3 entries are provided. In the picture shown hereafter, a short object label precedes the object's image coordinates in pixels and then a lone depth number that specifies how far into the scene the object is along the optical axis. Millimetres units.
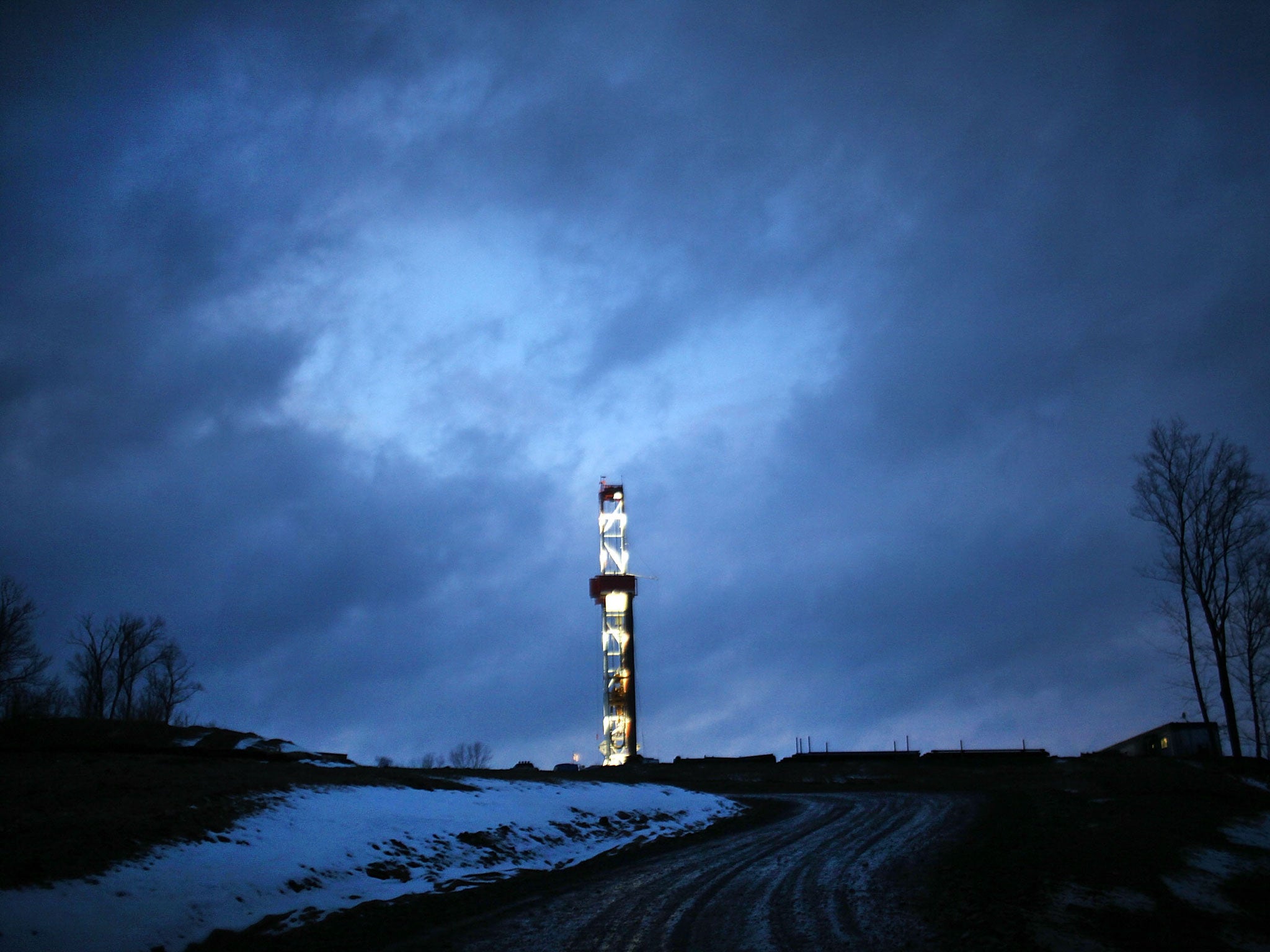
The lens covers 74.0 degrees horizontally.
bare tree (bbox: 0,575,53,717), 59250
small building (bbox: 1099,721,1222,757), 53188
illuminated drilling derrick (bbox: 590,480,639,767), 85562
